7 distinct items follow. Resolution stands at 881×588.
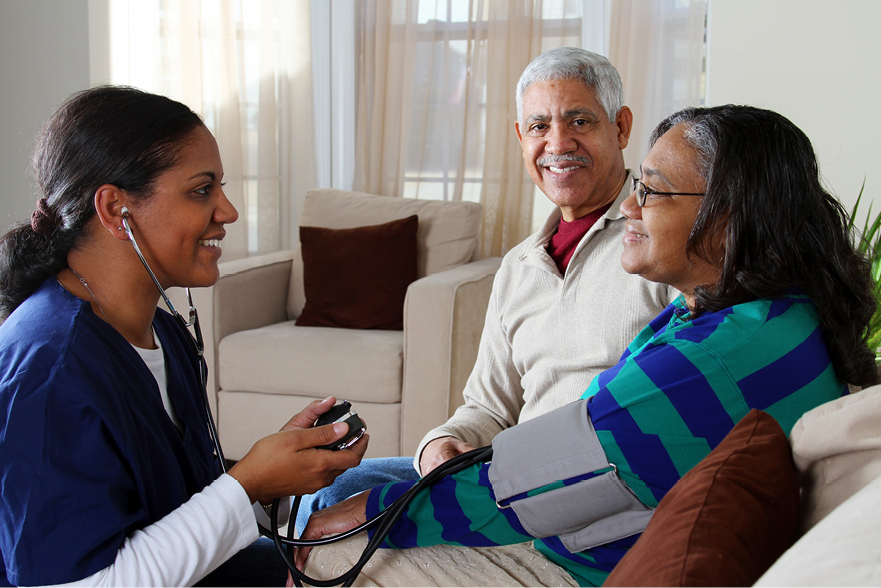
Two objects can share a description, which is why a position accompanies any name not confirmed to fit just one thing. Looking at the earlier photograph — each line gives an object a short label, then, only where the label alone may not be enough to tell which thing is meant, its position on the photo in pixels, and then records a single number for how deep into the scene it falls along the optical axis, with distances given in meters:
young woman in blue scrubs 0.75
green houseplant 1.68
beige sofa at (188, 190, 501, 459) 2.37
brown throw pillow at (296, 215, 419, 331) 2.76
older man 1.29
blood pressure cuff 0.79
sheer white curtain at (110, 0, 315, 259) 3.76
